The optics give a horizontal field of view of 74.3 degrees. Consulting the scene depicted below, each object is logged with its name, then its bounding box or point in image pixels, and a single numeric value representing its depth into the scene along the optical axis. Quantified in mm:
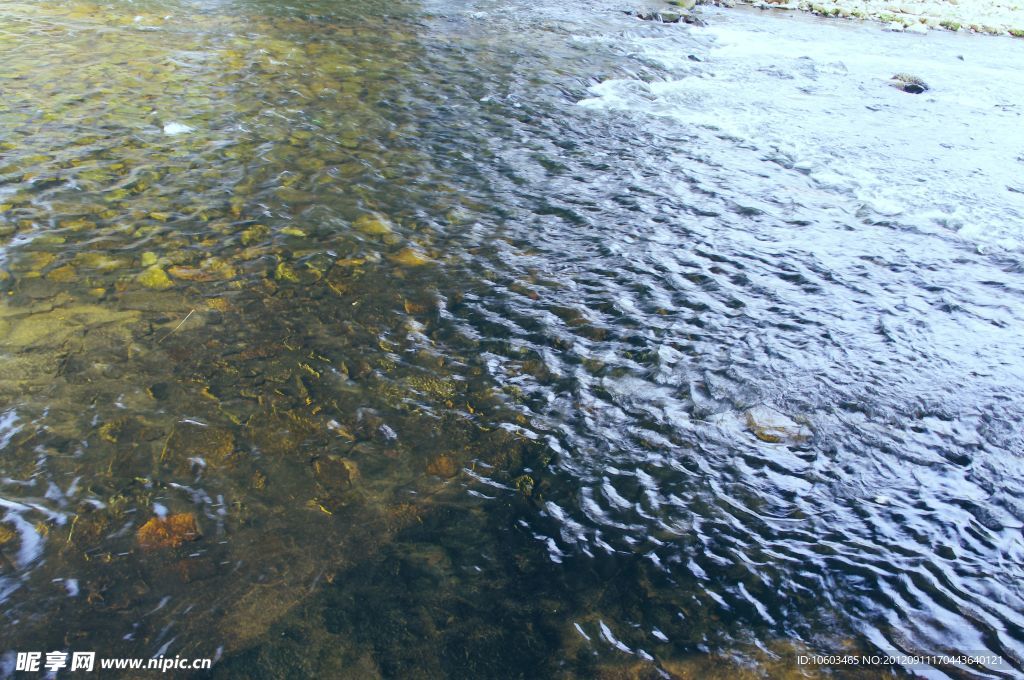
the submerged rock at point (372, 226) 5848
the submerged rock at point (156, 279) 4891
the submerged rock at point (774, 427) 4043
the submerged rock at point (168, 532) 3113
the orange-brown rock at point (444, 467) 3639
